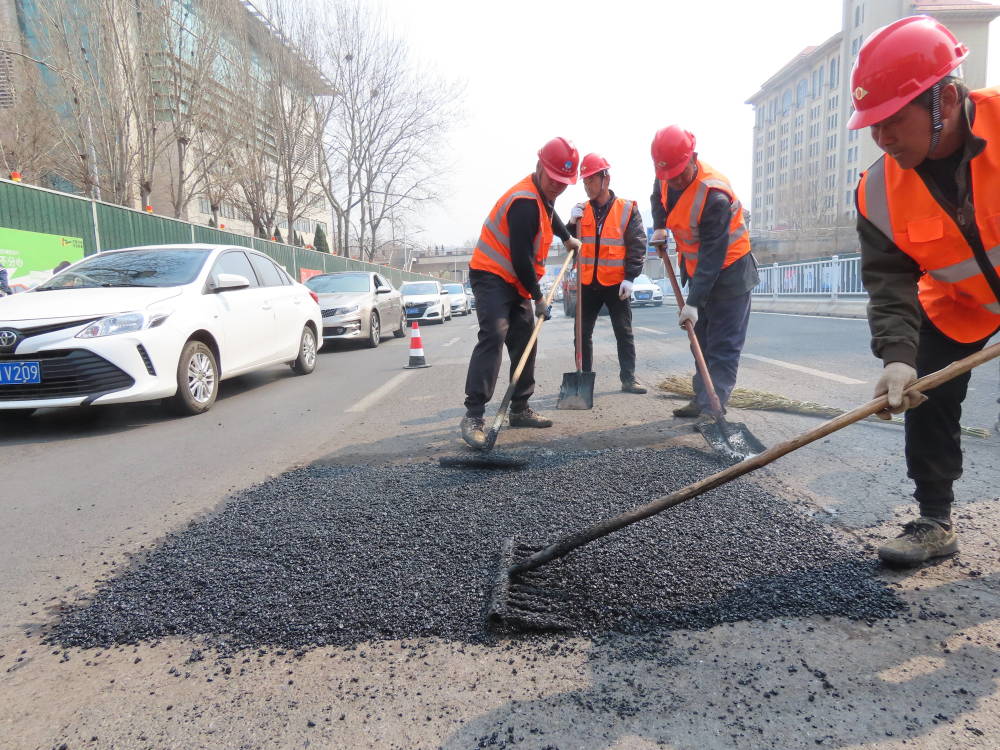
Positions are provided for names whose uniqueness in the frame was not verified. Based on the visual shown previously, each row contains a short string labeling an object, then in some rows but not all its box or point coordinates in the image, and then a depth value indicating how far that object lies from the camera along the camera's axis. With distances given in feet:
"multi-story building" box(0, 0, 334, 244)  43.80
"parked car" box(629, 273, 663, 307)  77.87
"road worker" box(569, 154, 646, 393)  18.38
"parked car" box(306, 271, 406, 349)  36.60
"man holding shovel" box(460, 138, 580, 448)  13.66
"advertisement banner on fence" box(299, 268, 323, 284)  68.34
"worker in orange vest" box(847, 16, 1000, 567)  6.29
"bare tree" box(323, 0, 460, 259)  94.22
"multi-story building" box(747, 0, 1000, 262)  187.73
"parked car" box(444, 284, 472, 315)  85.51
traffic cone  27.68
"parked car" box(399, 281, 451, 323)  61.36
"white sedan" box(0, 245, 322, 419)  15.44
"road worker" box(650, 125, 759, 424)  13.56
